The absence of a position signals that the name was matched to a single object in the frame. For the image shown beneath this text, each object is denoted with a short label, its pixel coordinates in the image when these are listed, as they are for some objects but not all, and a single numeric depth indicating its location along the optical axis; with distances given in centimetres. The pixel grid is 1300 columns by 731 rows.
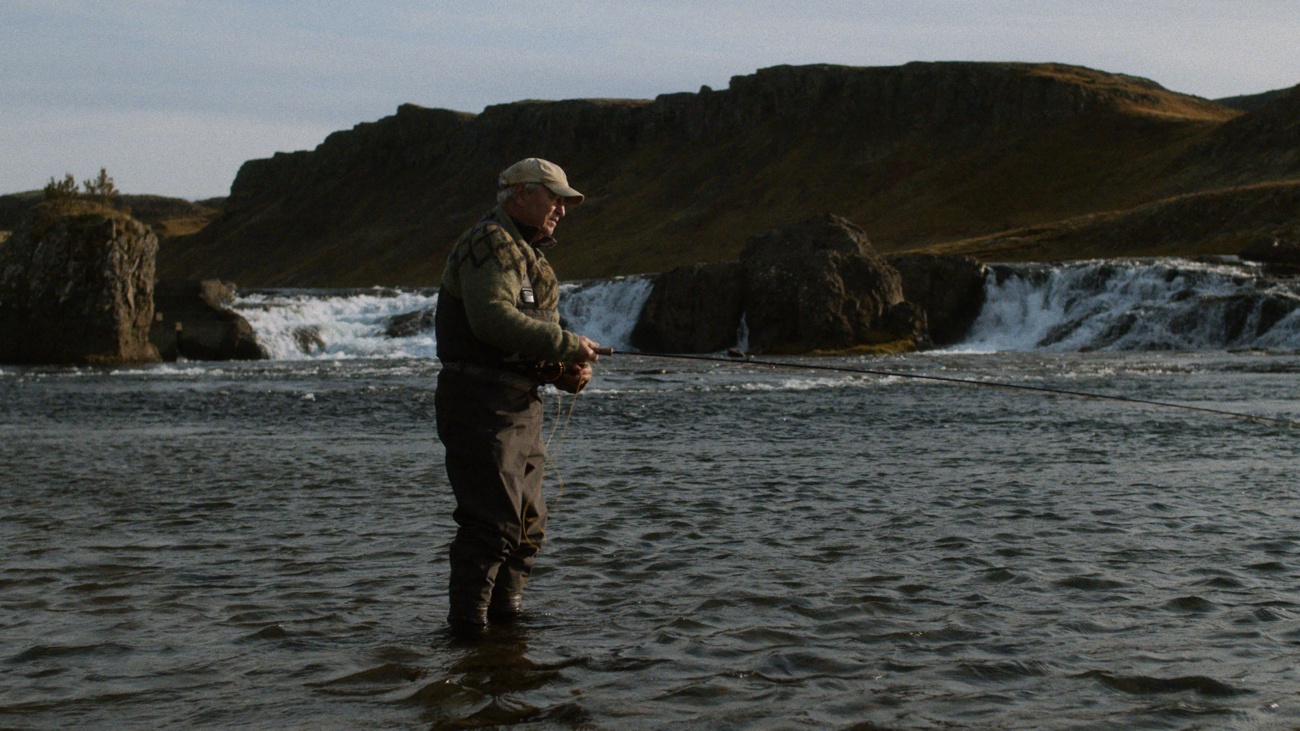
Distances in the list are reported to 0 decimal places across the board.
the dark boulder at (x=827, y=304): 4156
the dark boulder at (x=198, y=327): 4088
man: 543
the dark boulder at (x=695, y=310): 4519
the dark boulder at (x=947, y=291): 4694
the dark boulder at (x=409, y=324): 4741
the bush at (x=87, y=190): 3741
